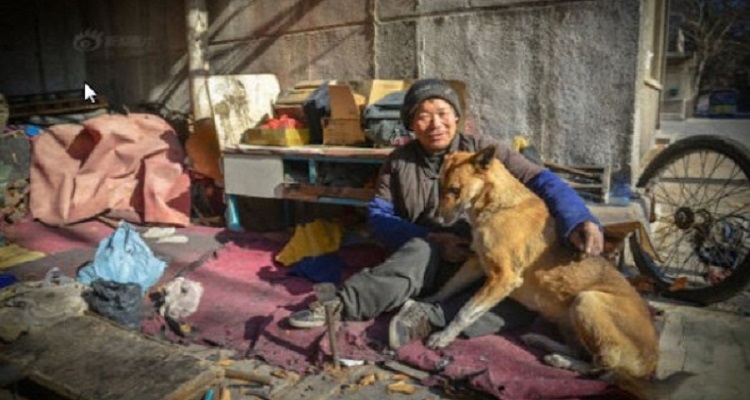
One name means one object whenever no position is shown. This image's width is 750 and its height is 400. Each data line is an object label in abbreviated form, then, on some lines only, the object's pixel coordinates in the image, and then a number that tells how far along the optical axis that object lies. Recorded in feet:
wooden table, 15.24
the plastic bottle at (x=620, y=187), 13.91
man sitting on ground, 10.32
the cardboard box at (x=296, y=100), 18.44
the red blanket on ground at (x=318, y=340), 8.65
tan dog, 8.86
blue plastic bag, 13.85
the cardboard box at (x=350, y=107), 15.72
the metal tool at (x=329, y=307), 9.59
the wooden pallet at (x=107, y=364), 8.15
